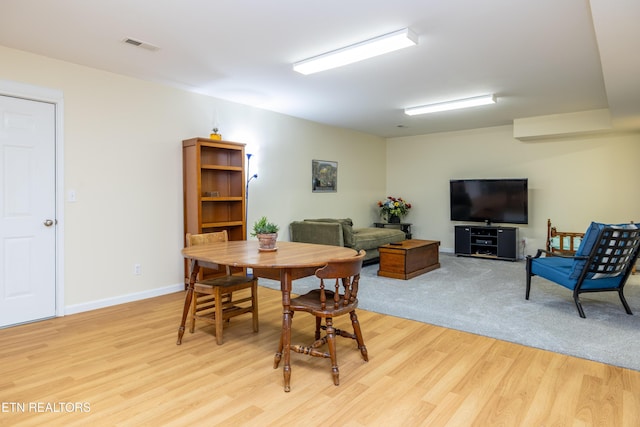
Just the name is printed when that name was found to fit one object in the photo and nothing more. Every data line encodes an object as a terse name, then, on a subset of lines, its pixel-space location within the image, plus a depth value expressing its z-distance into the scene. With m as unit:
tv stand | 6.56
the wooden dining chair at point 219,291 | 2.90
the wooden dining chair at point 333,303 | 2.27
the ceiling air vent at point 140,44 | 3.17
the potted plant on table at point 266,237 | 2.87
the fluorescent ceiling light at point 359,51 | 3.00
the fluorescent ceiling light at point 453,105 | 5.01
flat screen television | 6.70
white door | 3.34
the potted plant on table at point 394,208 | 7.95
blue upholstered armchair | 3.35
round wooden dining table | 2.33
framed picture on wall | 6.63
